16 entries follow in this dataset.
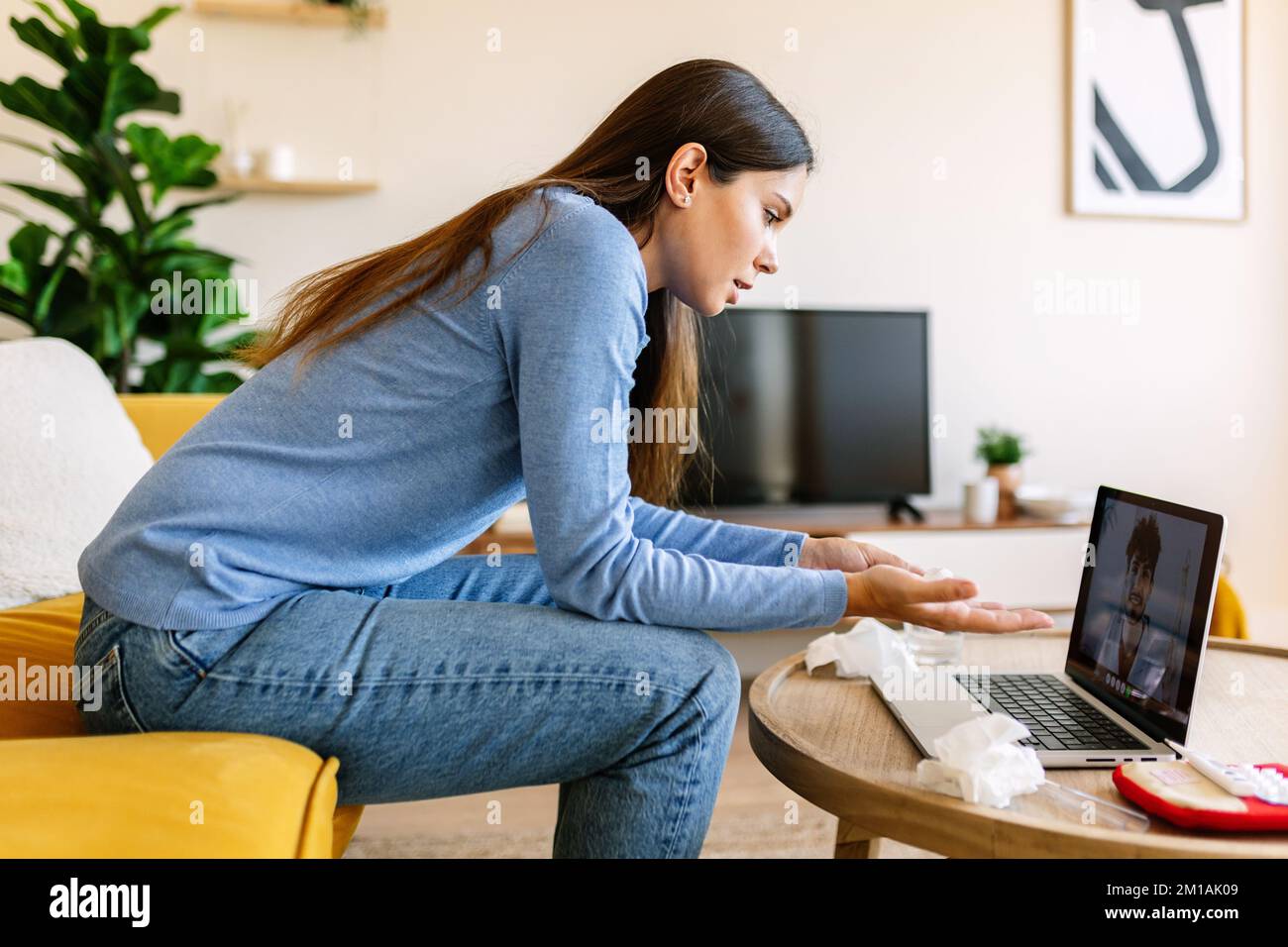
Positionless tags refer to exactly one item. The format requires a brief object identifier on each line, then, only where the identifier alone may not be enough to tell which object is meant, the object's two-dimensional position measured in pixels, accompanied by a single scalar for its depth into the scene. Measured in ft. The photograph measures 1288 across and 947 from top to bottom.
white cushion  4.60
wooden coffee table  2.54
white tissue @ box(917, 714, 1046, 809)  2.72
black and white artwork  11.08
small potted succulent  10.28
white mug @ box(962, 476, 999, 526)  10.03
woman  2.91
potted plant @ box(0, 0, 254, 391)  7.88
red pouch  2.56
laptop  3.09
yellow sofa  2.43
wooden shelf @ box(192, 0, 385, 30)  9.57
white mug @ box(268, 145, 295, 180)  9.61
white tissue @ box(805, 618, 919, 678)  4.08
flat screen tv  10.14
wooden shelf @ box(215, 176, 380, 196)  9.62
